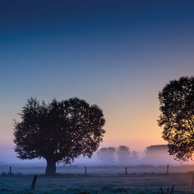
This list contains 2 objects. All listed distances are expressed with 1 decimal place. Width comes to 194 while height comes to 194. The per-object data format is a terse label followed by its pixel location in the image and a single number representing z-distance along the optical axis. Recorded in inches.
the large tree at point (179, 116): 2007.5
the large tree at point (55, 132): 2397.9
